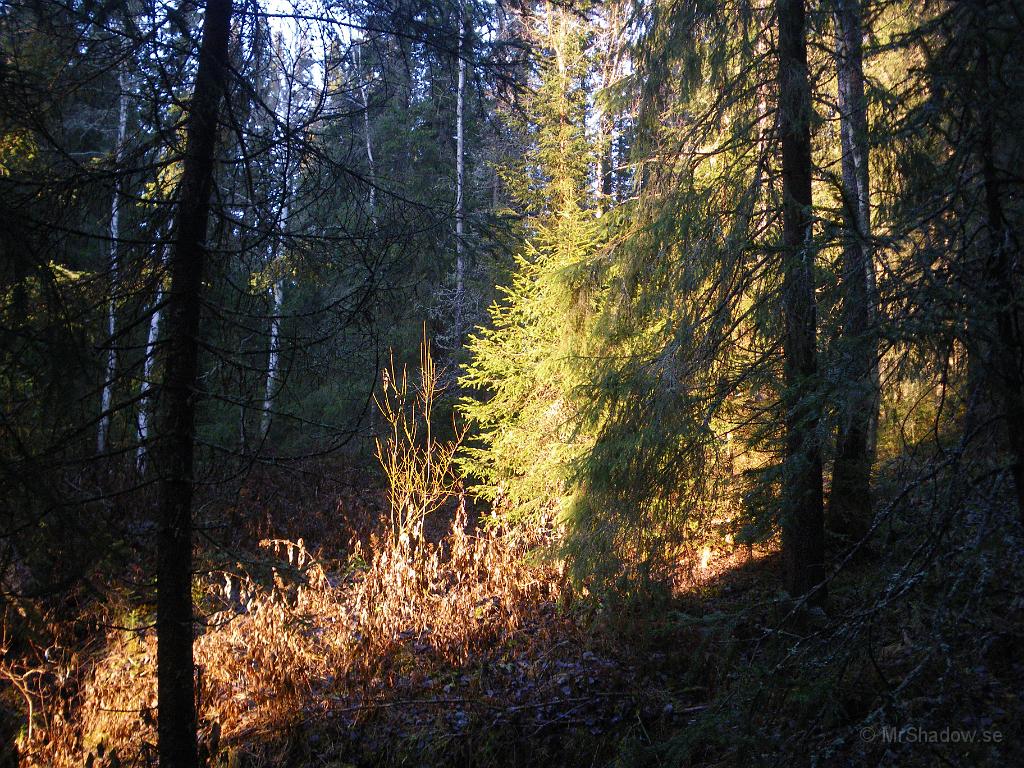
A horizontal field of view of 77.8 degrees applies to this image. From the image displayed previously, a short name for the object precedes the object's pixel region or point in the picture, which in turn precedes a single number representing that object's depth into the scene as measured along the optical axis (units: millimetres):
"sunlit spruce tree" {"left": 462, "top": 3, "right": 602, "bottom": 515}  7582
